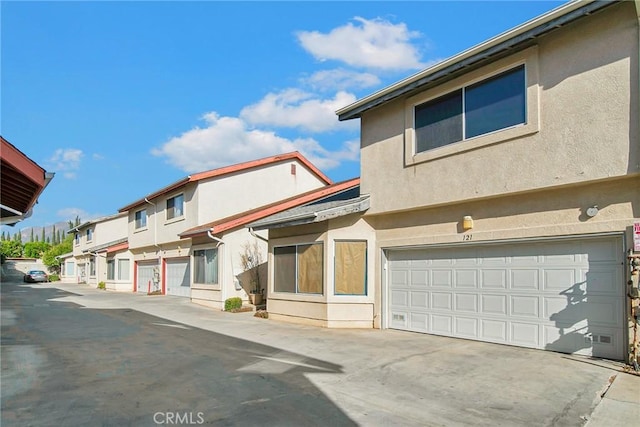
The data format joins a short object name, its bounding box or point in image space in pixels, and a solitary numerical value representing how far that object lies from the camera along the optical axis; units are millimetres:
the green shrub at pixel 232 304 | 18453
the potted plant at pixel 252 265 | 19938
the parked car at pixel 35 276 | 48906
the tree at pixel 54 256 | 58562
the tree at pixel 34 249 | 70381
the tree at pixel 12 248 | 63812
